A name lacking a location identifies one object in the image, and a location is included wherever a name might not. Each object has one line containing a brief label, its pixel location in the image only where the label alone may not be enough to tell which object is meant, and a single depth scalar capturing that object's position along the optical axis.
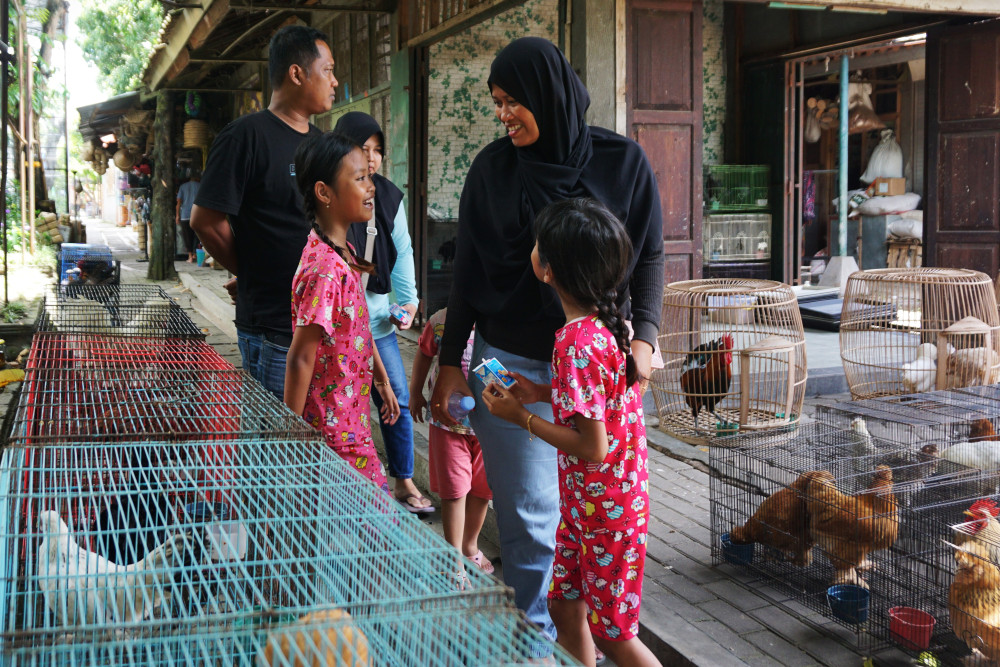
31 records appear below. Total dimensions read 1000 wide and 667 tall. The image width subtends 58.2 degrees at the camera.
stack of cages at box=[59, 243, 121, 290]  9.33
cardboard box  13.55
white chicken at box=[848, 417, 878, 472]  3.68
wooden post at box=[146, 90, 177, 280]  15.27
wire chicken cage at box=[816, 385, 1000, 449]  4.05
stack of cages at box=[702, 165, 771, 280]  10.64
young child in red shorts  3.49
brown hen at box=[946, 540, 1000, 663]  2.66
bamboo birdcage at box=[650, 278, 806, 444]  5.43
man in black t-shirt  3.12
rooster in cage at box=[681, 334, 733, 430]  5.47
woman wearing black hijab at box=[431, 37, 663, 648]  2.35
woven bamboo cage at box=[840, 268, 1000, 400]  5.59
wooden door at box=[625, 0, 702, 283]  6.14
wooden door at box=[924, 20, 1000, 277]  7.45
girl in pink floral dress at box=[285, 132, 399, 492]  2.57
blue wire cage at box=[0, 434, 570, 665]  1.17
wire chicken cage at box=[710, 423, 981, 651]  3.10
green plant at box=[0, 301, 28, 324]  7.53
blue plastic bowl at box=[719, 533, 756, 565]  3.55
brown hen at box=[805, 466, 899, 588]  3.14
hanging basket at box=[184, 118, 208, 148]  16.80
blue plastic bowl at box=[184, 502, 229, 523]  1.79
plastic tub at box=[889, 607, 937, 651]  2.87
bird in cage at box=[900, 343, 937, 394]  5.82
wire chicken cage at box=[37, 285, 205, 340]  3.74
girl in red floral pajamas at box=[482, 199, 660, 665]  2.18
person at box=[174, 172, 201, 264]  16.92
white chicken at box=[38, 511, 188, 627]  1.32
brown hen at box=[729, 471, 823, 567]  3.36
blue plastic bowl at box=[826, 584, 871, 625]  3.02
